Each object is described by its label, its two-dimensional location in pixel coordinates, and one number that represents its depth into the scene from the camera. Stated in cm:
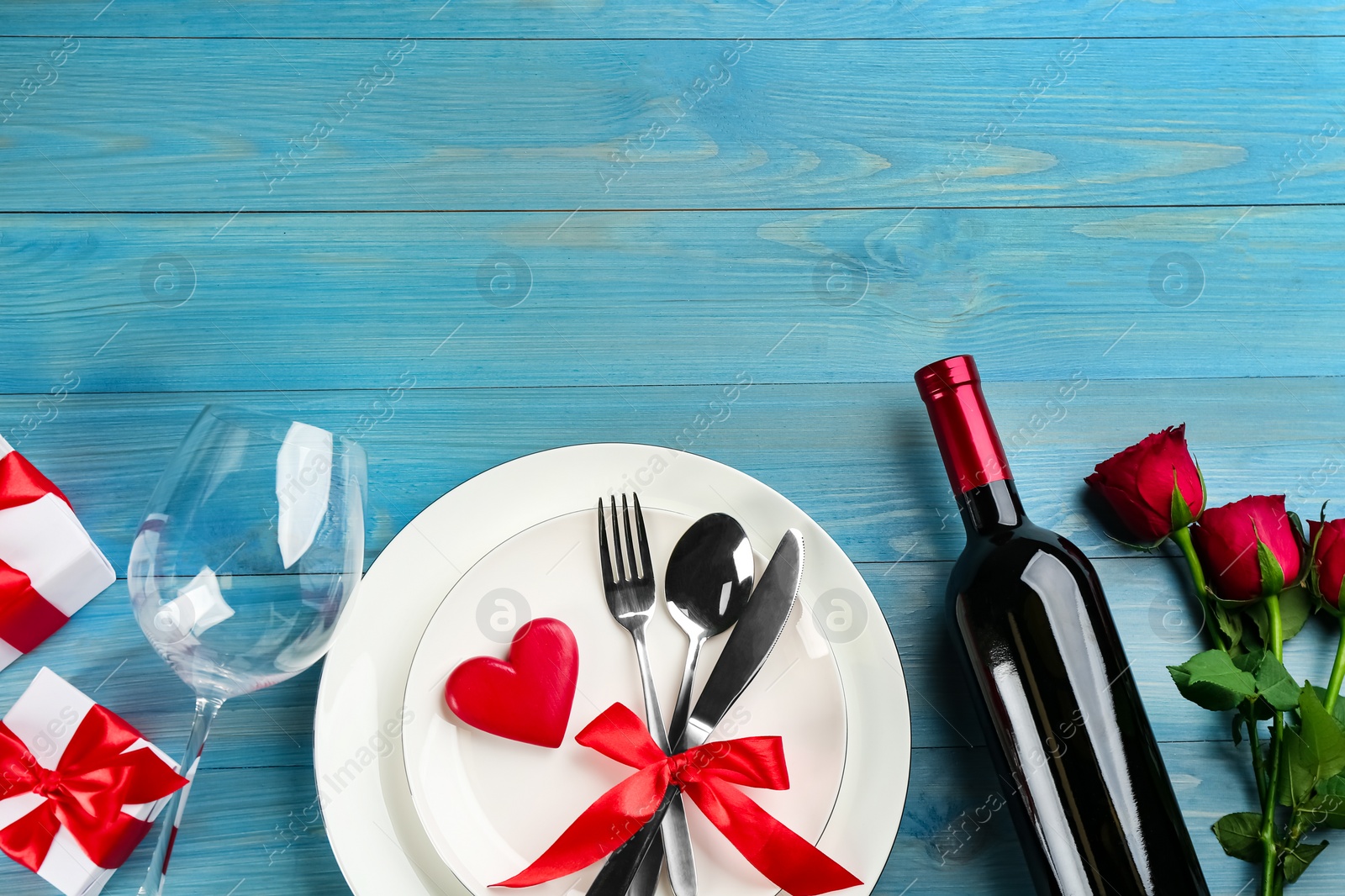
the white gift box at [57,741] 58
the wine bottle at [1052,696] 54
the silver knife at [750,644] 59
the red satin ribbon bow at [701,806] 55
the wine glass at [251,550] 56
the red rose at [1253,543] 65
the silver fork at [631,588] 63
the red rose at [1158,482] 66
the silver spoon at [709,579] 62
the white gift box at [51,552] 63
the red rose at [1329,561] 65
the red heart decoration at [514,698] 59
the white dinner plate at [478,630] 57
